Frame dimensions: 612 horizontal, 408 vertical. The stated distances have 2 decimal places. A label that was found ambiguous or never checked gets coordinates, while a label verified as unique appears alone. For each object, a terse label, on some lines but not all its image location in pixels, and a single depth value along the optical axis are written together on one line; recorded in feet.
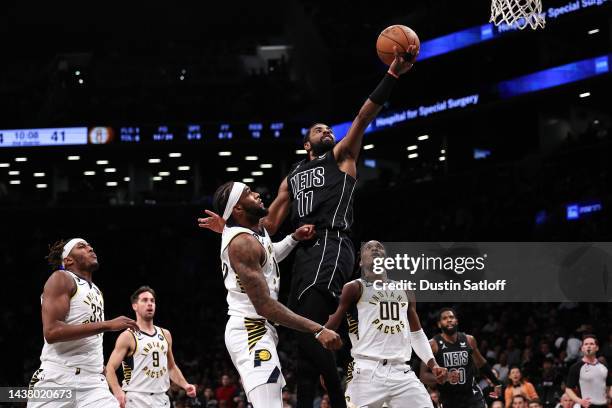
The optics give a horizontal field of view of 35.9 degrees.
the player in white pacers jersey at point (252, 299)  20.89
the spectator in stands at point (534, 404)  43.83
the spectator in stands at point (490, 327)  65.57
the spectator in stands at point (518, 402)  45.94
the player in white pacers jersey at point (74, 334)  25.43
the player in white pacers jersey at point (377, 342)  28.02
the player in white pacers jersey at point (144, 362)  35.47
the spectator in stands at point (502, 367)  52.80
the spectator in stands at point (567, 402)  43.47
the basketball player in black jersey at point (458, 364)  38.37
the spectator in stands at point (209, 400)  59.06
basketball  24.76
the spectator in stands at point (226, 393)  61.11
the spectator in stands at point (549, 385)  50.64
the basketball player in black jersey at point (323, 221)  23.21
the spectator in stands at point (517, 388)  47.65
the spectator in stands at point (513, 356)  56.18
